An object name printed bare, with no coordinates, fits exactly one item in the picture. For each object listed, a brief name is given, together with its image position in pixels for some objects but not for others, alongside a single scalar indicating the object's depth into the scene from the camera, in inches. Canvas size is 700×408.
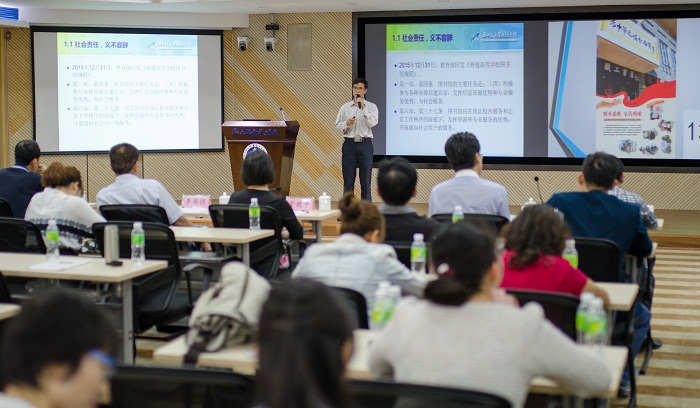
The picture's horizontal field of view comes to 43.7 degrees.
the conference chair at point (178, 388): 74.4
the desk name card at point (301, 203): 266.4
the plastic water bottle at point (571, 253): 147.1
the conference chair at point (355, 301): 119.0
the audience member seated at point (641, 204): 200.8
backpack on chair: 101.5
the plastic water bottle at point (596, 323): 104.7
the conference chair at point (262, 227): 220.2
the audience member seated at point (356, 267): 127.2
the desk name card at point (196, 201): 272.4
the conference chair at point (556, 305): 114.7
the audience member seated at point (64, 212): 193.3
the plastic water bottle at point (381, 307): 112.5
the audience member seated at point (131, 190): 223.9
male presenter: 405.4
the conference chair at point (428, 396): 70.1
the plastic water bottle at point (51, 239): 174.1
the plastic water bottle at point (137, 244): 171.6
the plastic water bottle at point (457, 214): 183.3
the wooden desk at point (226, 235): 195.6
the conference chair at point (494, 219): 183.5
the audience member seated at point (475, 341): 82.0
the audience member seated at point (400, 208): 171.5
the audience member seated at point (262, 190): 225.1
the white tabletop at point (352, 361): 95.0
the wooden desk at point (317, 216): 250.1
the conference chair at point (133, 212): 211.2
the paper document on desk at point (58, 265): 158.1
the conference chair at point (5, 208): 226.1
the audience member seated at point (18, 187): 239.0
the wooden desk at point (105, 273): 154.2
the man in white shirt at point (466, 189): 200.4
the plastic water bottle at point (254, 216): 216.1
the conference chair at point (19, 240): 181.9
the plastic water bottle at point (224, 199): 275.4
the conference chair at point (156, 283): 177.8
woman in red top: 125.3
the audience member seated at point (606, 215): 171.2
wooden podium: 378.0
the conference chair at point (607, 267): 157.2
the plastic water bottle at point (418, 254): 152.6
